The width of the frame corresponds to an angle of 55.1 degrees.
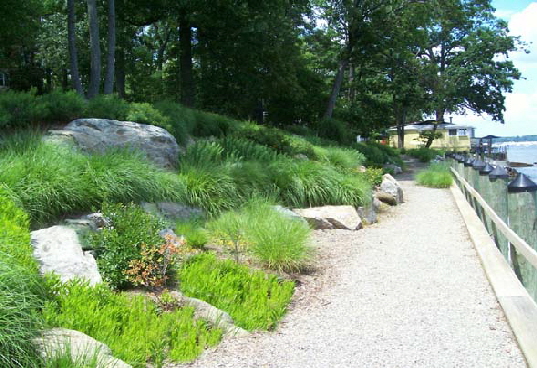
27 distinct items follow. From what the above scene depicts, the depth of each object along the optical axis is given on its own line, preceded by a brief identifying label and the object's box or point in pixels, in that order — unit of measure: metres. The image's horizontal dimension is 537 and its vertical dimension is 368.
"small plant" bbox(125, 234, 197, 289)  4.60
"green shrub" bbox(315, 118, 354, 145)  20.03
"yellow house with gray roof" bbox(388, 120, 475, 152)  47.98
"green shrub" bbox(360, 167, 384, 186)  12.04
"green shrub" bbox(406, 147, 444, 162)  29.17
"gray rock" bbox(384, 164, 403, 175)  19.62
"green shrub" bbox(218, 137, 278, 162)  10.49
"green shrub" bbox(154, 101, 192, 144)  10.34
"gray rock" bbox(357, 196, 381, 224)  9.57
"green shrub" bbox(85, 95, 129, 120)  9.16
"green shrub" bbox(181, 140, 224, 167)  8.84
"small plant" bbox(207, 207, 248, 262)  6.16
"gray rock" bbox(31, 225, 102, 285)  4.44
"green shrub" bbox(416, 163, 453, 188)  15.21
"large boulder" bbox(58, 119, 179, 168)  8.09
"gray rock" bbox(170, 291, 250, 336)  4.12
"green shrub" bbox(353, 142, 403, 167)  19.97
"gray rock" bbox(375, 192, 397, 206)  11.68
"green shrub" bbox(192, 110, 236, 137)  11.80
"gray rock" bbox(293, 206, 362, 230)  8.71
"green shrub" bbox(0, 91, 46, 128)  7.84
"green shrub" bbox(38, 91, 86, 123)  8.60
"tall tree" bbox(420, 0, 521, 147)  40.12
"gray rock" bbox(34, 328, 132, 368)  3.07
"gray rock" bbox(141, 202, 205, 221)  6.91
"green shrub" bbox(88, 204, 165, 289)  4.72
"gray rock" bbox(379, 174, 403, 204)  11.97
